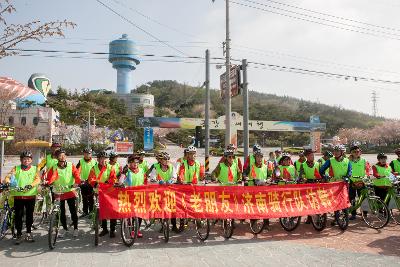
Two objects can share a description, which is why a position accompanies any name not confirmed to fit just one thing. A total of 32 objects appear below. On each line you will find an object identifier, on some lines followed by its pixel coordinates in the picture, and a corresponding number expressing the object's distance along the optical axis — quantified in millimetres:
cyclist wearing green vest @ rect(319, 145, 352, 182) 8938
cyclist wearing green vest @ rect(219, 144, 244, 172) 8852
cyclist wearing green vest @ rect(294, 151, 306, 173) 11559
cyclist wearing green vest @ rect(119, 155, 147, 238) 8031
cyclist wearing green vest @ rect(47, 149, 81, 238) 7645
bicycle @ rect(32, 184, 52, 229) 8425
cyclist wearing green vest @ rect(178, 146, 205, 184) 8477
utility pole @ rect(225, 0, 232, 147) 17672
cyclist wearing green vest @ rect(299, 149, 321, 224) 9320
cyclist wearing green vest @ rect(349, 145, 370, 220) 9030
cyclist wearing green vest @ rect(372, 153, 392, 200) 9273
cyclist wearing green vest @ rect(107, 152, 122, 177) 9055
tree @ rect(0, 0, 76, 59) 5809
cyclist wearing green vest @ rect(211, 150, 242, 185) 8602
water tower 131500
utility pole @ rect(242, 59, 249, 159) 15805
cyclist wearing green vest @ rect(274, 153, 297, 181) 9583
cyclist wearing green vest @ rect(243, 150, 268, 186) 8859
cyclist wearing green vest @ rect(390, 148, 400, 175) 9984
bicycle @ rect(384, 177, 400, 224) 9000
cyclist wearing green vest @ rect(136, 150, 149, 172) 9469
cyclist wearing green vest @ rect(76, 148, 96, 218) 9431
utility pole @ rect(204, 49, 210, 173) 18859
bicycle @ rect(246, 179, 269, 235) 8195
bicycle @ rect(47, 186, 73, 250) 6777
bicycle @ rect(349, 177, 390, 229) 8464
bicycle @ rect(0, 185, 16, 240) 7307
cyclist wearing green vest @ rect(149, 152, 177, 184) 8242
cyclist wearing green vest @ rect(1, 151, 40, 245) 7203
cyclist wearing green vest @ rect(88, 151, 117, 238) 8750
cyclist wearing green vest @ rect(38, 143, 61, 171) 9461
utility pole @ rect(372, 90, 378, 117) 141625
